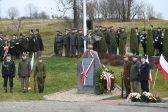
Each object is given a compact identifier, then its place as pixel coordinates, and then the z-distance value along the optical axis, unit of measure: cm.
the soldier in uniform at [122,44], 2714
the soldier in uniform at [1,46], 2744
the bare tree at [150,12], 7304
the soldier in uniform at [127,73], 1926
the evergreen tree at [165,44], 2520
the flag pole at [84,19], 2321
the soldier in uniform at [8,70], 2036
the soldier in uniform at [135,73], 1896
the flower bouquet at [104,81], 2002
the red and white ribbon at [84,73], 2030
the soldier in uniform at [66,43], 2853
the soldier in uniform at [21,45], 2817
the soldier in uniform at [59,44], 2887
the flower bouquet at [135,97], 1696
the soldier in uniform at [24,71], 2055
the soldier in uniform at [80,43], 2808
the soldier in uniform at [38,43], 2875
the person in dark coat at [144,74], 1858
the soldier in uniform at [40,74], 2049
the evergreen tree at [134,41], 2681
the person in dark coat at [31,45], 2840
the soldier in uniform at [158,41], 2651
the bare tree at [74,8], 3840
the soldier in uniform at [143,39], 2695
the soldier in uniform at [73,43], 2817
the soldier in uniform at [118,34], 2817
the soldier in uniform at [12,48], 2784
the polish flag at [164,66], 1825
